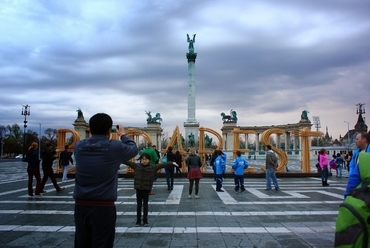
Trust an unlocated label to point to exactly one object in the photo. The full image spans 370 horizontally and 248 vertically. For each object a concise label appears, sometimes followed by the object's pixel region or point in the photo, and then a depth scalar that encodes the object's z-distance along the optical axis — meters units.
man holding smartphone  3.73
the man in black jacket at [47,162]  13.81
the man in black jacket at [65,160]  19.47
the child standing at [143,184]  8.29
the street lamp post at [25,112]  57.64
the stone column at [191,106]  60.34
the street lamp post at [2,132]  89.75
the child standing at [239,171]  15.21
